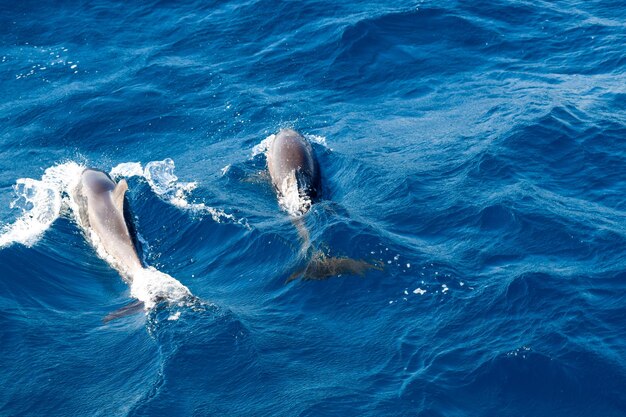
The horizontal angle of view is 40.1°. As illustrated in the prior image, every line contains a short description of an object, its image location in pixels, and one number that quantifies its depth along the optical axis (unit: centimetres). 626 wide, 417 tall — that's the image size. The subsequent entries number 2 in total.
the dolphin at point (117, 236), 1858
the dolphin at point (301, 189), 1858
